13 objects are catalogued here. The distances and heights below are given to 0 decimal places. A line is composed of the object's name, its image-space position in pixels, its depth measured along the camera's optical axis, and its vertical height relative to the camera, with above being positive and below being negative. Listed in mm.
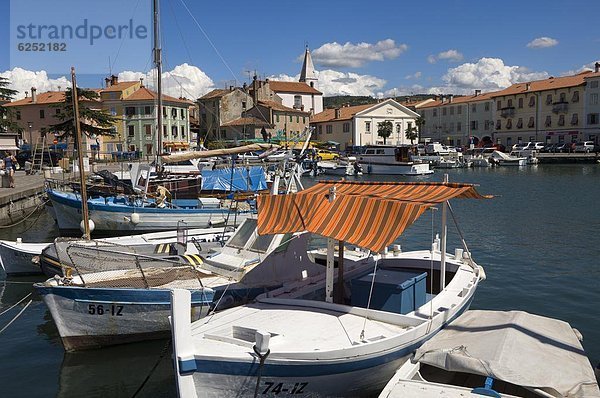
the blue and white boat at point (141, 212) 26000 -2687
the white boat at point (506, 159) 76062 -440
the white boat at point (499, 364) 7641 -3190
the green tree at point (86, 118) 55094 +4339
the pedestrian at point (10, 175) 37500 -1257
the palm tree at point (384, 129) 94375 +4772
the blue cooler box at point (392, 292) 9938 -2552
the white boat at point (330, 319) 7598 -2788
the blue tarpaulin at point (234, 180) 30500 -1343
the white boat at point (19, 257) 18484 -3470
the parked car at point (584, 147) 79681 +1316
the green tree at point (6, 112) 58375 +4966
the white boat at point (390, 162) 65812 -744
